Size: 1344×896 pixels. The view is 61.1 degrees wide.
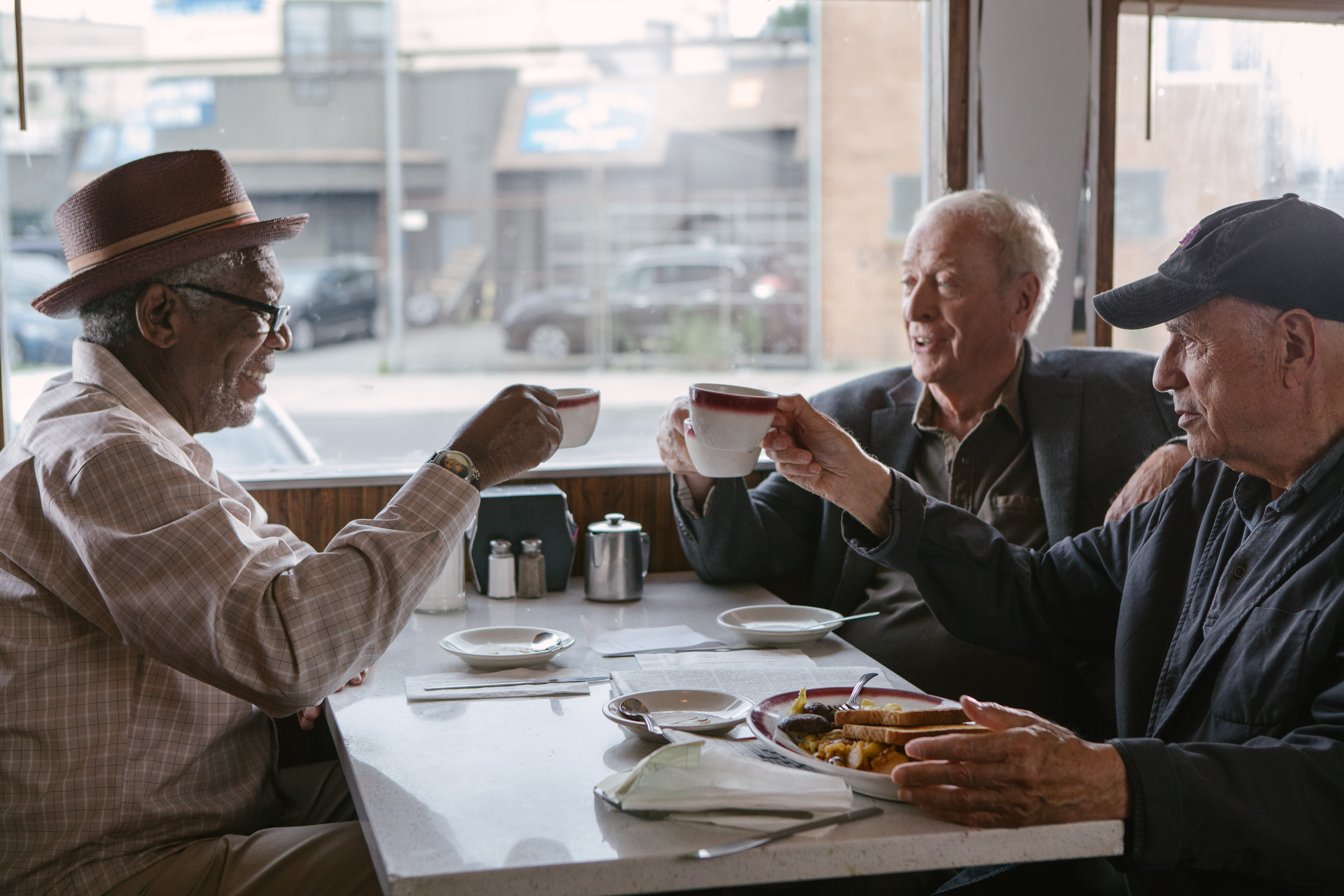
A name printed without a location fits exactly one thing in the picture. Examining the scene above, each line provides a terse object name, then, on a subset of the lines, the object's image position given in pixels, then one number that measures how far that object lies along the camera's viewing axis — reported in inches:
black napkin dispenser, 95.7
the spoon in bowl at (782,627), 79.4
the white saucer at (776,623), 77.7
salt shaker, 94.7
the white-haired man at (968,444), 93.3
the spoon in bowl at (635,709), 60.4
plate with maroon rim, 49.8
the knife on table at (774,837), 44.6
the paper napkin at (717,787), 47.4
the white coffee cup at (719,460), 74.7
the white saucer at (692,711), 58.5
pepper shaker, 95.2
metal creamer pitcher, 92.4
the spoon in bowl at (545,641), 75.2
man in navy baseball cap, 49.4
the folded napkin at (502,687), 67.2
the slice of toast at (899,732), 51.9
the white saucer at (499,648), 72.6
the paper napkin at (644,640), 78.3
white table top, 44.2
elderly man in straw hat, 55.5
